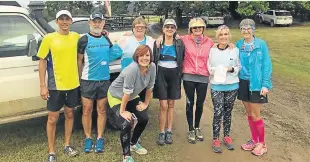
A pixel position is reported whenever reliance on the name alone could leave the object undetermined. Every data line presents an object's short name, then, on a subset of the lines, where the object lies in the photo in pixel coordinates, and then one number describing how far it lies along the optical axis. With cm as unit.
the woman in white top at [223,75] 470
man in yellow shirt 430
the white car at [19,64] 468
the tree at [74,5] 4170
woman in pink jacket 491
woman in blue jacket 461
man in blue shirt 454
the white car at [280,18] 3142
